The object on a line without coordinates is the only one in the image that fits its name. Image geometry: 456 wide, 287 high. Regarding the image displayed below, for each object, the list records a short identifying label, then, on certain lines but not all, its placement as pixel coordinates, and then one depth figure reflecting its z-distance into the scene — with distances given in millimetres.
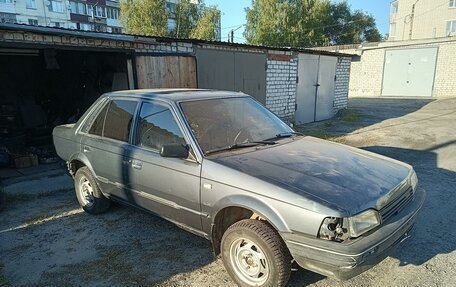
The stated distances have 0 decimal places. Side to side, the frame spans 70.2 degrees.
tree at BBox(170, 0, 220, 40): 34031
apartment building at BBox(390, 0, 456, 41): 31125
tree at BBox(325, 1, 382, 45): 47656
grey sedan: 2320
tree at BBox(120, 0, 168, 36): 33094
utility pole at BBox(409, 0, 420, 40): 34062
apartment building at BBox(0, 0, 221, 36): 37062
